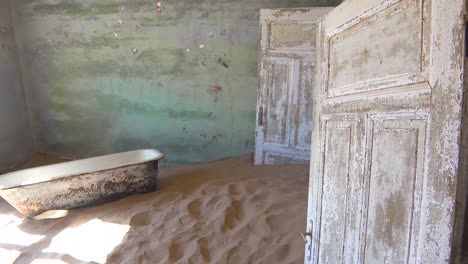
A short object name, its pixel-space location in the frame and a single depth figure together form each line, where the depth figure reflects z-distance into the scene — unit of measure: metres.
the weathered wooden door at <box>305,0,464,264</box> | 0.81
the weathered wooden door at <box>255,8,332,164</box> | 3.78
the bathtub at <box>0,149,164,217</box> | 3.25
